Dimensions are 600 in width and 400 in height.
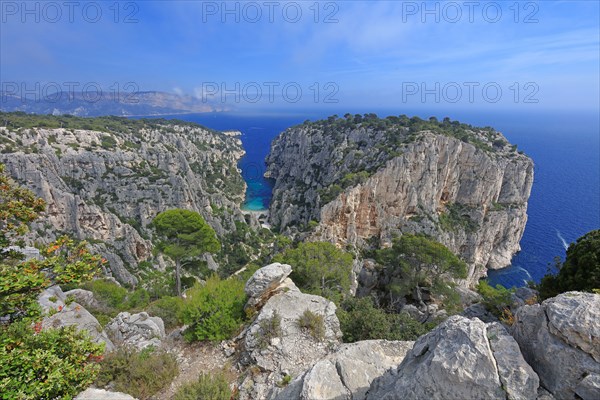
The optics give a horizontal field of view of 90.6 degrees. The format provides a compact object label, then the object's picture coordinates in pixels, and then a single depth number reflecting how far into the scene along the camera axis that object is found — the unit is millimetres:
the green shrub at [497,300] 18641
